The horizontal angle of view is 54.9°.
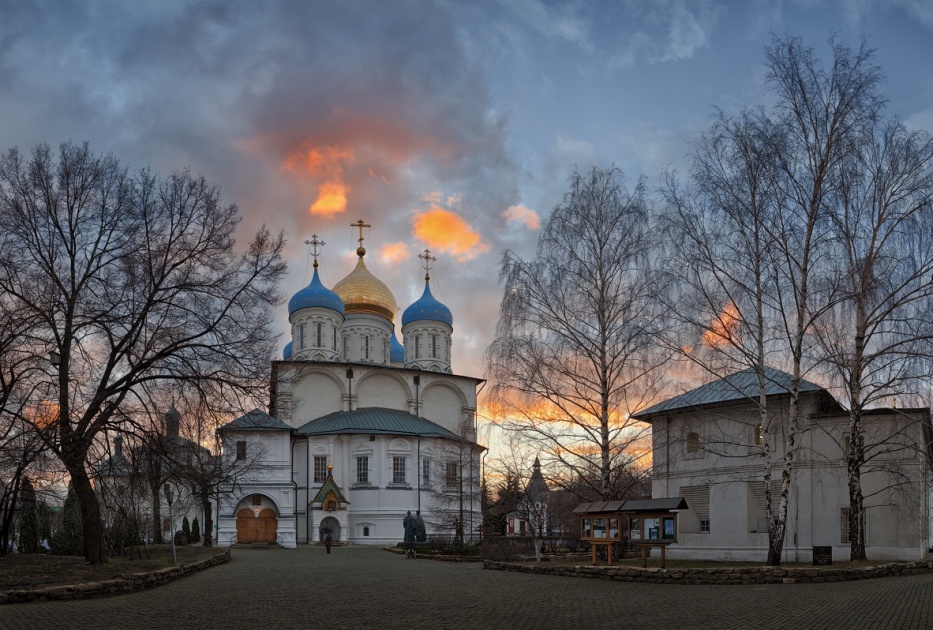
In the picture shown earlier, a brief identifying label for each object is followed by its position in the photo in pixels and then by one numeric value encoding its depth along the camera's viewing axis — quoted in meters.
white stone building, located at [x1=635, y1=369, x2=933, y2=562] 23.88
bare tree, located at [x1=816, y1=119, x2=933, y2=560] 20.30
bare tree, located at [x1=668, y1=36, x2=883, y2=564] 20.55
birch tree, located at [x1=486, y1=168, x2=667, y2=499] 22.73
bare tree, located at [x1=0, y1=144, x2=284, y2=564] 20.28
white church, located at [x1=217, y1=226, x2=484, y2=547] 50.38
